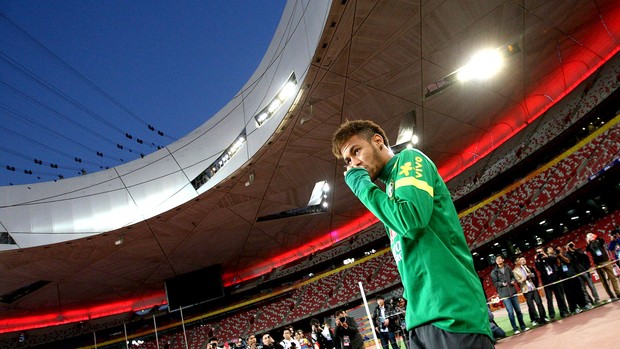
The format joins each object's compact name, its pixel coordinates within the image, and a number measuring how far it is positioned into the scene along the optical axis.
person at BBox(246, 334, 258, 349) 7.80
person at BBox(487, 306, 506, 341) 8.42
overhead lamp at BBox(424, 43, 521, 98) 13.91
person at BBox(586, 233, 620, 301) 9.47
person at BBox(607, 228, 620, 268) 10.50
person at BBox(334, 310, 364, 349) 9.55
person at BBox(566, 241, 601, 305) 9.28
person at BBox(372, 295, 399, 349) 10.55
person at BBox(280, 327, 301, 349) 10.15
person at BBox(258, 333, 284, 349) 8.16
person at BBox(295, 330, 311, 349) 11.02
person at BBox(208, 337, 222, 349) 6.98
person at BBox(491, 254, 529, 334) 8.59
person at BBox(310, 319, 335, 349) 12.36
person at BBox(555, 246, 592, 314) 8.96
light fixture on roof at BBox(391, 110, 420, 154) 16.19
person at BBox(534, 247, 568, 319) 9.05
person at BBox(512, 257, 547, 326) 8.73
